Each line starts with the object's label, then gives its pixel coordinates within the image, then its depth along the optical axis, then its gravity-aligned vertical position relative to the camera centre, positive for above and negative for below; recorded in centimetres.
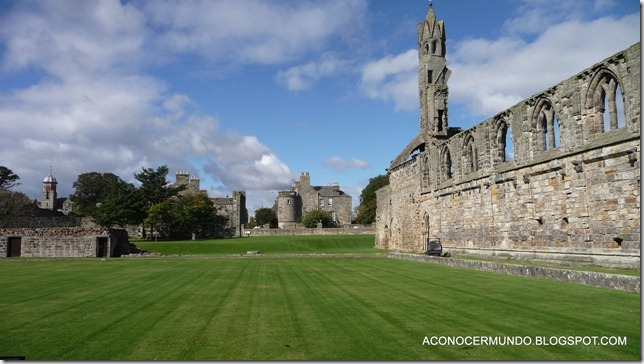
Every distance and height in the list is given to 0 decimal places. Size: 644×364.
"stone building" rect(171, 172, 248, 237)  6912 +242
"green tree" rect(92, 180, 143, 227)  5556 +242
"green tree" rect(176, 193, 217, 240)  6052 +189
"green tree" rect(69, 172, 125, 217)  7650 +646
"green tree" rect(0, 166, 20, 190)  6650 +747
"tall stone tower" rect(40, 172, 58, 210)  10981 +843
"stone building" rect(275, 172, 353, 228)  8719 +424
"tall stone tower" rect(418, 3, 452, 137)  3869 +1315
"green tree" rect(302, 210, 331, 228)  7531 +130
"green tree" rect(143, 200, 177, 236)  5684 +157
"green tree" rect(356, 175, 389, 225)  8200 +445
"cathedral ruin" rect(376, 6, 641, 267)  1424 +170
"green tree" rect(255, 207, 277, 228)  9269 +198
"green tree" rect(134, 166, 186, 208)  6462 +576
